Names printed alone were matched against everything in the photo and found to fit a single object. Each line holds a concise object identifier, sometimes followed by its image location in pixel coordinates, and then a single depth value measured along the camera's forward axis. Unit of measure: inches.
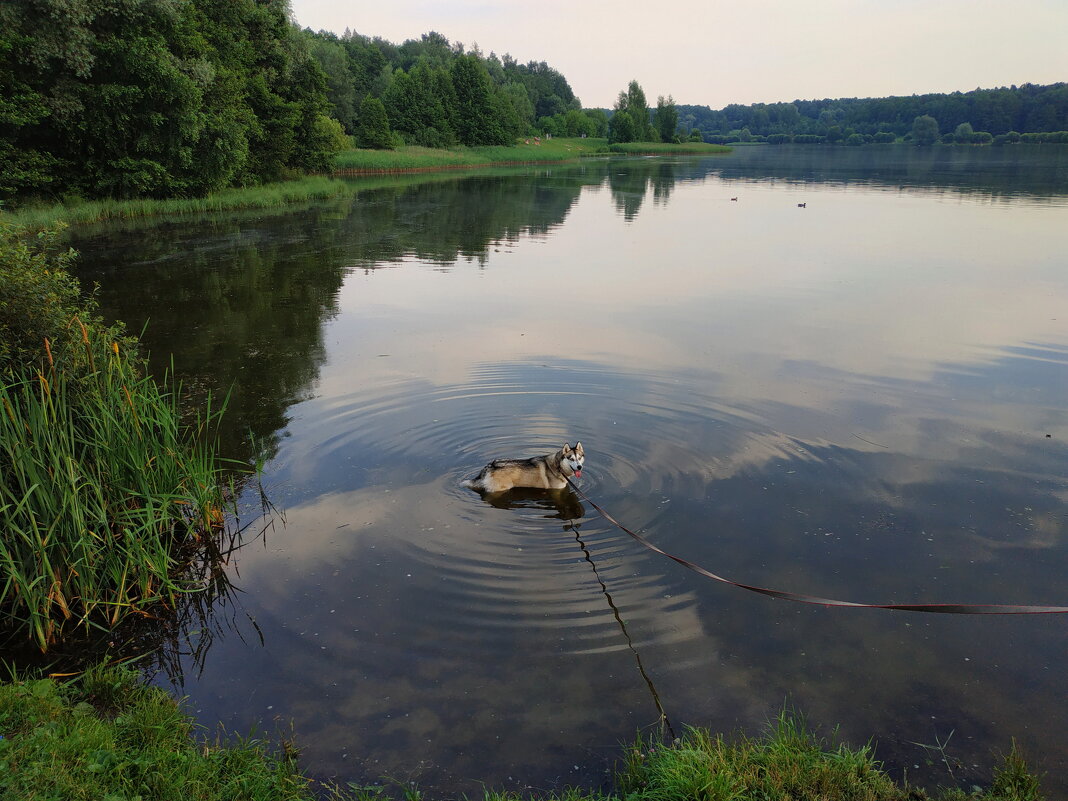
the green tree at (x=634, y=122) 6176.2
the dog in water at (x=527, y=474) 361.7
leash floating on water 219.3
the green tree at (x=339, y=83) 3644.2
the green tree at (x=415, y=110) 3804.1
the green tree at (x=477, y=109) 4020.7
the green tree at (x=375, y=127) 3314.5
